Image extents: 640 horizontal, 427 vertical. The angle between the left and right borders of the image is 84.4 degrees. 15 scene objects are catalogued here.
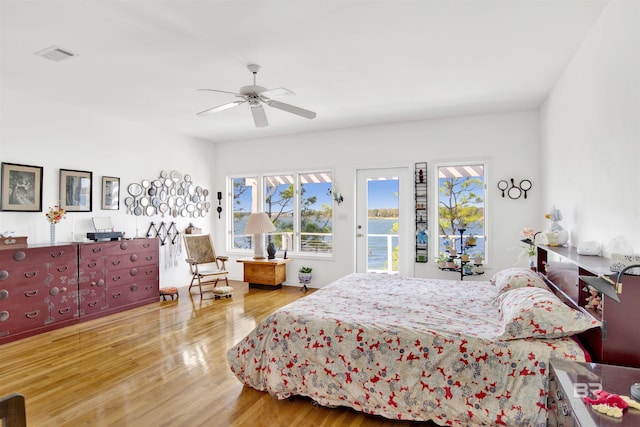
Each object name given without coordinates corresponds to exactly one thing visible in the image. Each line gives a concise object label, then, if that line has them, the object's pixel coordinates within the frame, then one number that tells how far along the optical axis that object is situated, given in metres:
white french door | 5.55
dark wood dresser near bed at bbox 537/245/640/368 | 1.67
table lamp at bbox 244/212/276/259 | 5.88
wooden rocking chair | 5.65
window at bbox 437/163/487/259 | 5.17
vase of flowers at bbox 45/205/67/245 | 4.10
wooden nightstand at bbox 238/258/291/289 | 5.98
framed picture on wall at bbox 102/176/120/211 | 4.99
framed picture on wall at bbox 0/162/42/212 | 3.92
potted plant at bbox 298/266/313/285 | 6.00
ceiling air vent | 3.02
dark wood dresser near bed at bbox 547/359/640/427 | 1.14
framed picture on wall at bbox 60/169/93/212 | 4.49
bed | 1.93
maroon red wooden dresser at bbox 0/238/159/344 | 3.59
